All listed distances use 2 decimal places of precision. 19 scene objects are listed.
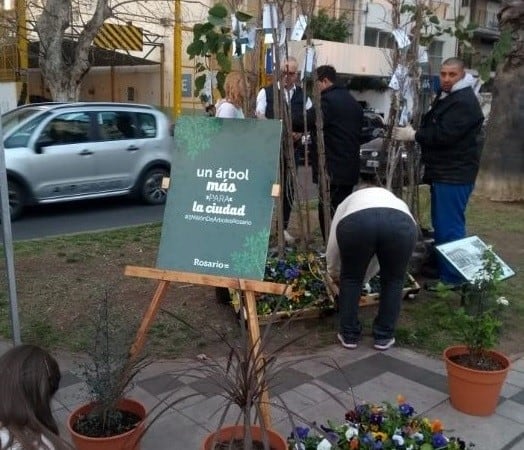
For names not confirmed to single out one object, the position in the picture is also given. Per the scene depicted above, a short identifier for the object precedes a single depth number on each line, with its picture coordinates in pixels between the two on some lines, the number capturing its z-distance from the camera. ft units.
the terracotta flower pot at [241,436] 8.37
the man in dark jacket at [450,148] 18.11
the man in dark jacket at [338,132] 19.80
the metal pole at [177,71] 68.31
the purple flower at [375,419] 8.98
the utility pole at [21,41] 51.59
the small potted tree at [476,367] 11.59
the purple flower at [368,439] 8.39
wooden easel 11.22
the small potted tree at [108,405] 9.40
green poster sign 12.09
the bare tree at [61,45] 48.03
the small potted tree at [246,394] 8.01
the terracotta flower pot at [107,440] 9.28
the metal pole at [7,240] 11.00
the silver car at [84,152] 31.22
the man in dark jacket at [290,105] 17.99
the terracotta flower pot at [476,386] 11.57
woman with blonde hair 18.02
